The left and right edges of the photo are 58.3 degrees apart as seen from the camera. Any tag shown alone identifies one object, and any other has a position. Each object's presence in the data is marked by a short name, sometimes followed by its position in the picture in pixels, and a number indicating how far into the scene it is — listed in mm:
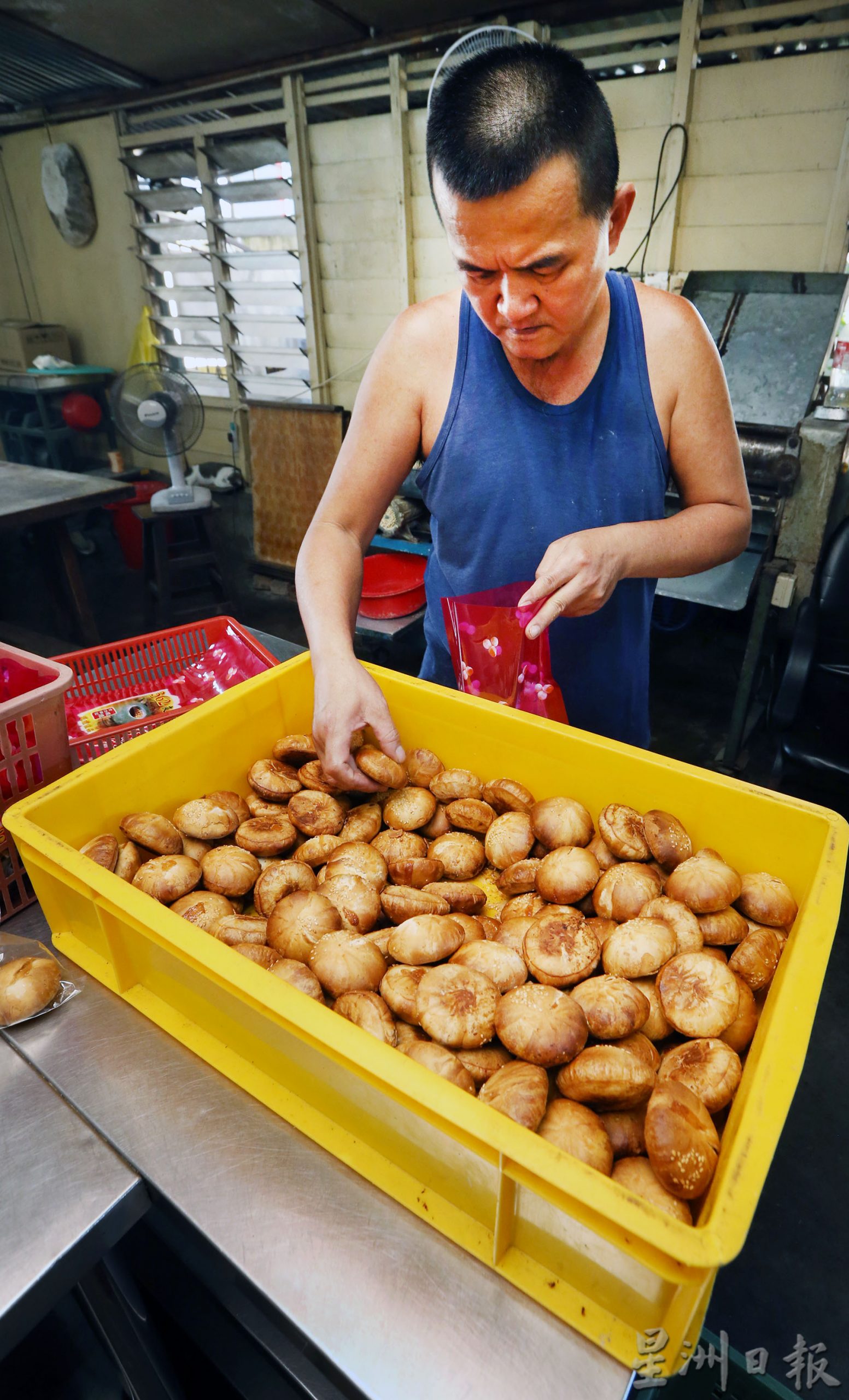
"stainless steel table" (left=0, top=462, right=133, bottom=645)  4055
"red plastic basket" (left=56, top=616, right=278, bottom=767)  1932
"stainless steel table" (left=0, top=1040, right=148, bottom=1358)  831
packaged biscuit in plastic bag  1073
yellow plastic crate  704
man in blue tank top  1127
